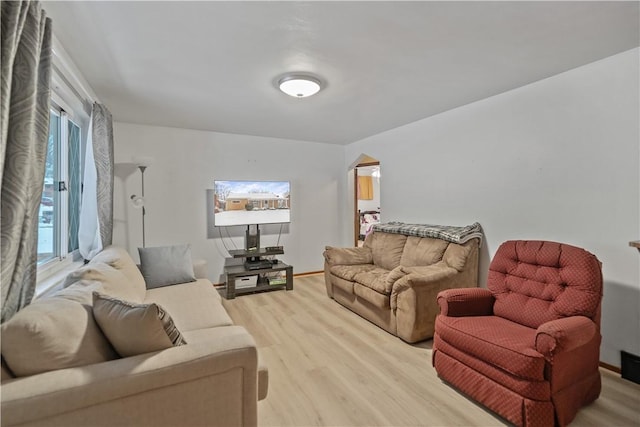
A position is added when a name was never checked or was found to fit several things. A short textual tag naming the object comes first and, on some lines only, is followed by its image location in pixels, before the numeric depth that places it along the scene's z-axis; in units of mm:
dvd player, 4378
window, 2443
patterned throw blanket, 3165
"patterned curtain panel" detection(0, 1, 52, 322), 1193
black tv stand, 4176
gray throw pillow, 3037
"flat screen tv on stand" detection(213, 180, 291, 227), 4387
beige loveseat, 2793
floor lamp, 3863
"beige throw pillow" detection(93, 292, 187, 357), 1307
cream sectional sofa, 1084
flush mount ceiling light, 2550
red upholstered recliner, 1678
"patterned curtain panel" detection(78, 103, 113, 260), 2818
